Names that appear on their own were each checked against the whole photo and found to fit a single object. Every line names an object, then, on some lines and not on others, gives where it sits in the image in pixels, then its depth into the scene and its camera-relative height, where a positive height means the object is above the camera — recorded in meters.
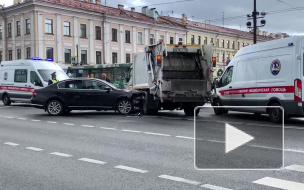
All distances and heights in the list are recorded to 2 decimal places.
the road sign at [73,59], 39.34 +2.77
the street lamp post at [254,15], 26.94 +5.06
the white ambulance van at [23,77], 21.47 +0.55
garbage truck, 14.15 +0.37
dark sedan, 15.62 -0.46
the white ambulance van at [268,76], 11.52 +0.34
